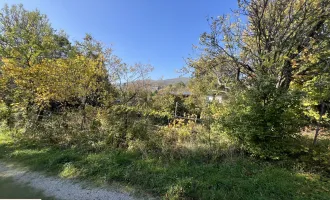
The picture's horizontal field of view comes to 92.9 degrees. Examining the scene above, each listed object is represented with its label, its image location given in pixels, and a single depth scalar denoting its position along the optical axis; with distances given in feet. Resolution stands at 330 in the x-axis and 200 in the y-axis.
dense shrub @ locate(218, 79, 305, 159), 13.14
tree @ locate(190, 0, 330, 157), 13.30
